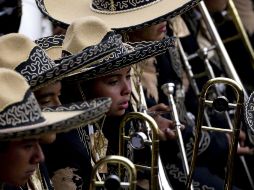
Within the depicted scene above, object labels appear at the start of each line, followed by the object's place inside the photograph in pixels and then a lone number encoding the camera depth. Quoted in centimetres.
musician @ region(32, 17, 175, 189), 649
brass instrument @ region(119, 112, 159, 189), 623
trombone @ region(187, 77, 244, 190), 671
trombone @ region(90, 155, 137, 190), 541
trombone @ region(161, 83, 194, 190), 812
